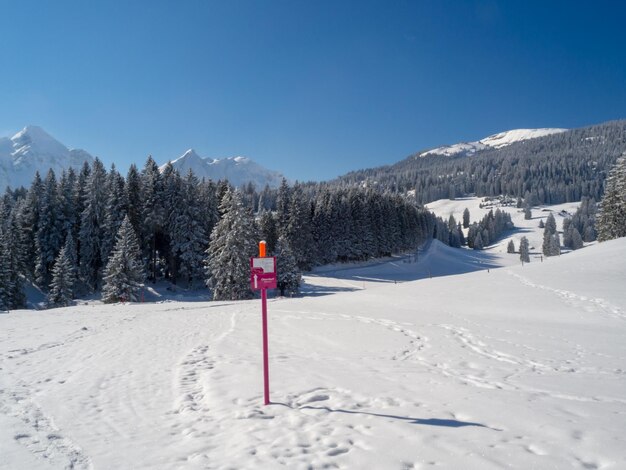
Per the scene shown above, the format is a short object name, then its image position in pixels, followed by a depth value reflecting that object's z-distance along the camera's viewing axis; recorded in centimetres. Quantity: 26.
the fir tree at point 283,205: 5891
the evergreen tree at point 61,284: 3506
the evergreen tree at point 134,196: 4575
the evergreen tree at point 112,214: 4266
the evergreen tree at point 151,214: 4619
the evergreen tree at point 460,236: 15412
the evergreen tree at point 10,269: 3353
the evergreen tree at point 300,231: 5756
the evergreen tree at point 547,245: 9774
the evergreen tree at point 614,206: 4153
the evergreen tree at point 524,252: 9494
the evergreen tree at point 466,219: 18100
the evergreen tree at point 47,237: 4331
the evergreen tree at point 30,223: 4466
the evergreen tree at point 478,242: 14458
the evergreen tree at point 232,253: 3706
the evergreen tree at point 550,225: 13242
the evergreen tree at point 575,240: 12212
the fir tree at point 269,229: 5706
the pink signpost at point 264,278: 630
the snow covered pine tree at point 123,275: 3409
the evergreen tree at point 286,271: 4025
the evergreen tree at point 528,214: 18312
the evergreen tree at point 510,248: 12481
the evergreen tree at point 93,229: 4325
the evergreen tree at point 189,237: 4472
